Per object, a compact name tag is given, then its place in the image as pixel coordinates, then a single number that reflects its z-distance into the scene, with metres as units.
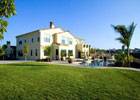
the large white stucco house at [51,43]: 22.00
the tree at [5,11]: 4.72
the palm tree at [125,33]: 13.87
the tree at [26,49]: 21.47
